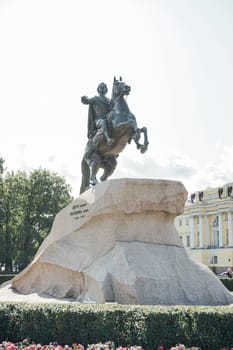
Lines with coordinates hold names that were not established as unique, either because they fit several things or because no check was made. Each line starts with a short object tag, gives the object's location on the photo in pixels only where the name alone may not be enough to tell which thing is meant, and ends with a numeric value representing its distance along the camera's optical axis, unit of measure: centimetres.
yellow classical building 7306
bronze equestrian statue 1268
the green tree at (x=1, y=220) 3698
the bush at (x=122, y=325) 732
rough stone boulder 1038
